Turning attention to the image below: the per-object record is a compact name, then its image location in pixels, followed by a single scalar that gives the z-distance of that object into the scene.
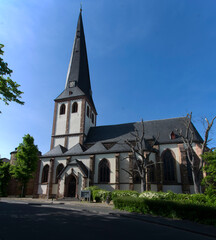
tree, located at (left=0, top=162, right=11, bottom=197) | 31.07
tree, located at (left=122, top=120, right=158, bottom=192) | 19.91
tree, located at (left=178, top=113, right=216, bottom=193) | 18.30
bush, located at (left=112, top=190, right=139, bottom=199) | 18.86
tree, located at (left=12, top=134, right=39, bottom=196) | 29.19
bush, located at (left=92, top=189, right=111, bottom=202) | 20.75
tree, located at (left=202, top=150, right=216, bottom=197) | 9.73
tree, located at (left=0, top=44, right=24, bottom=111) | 10.61
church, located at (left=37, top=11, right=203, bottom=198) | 24.61
